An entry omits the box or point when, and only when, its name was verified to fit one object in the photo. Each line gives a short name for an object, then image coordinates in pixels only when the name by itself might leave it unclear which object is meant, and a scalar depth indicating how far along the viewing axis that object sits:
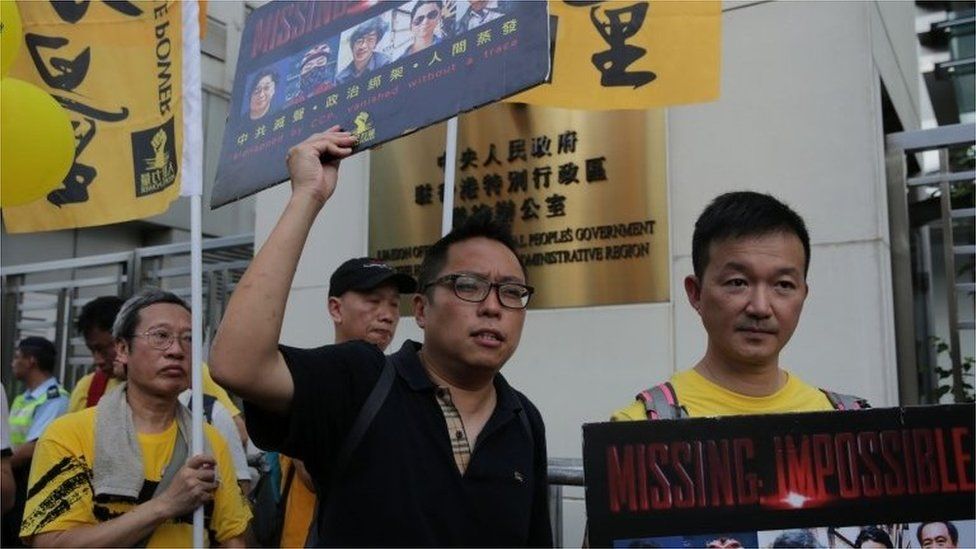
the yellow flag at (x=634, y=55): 3.41
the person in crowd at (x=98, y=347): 4.01
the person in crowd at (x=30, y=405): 4.43
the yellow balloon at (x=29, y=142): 2.85
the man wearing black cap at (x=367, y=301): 3.05
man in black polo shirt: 1.45
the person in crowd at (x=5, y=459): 3.17
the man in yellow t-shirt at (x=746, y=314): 1.68
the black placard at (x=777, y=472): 1.34
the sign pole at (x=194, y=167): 2.45
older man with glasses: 2.24
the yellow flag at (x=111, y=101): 3.25
